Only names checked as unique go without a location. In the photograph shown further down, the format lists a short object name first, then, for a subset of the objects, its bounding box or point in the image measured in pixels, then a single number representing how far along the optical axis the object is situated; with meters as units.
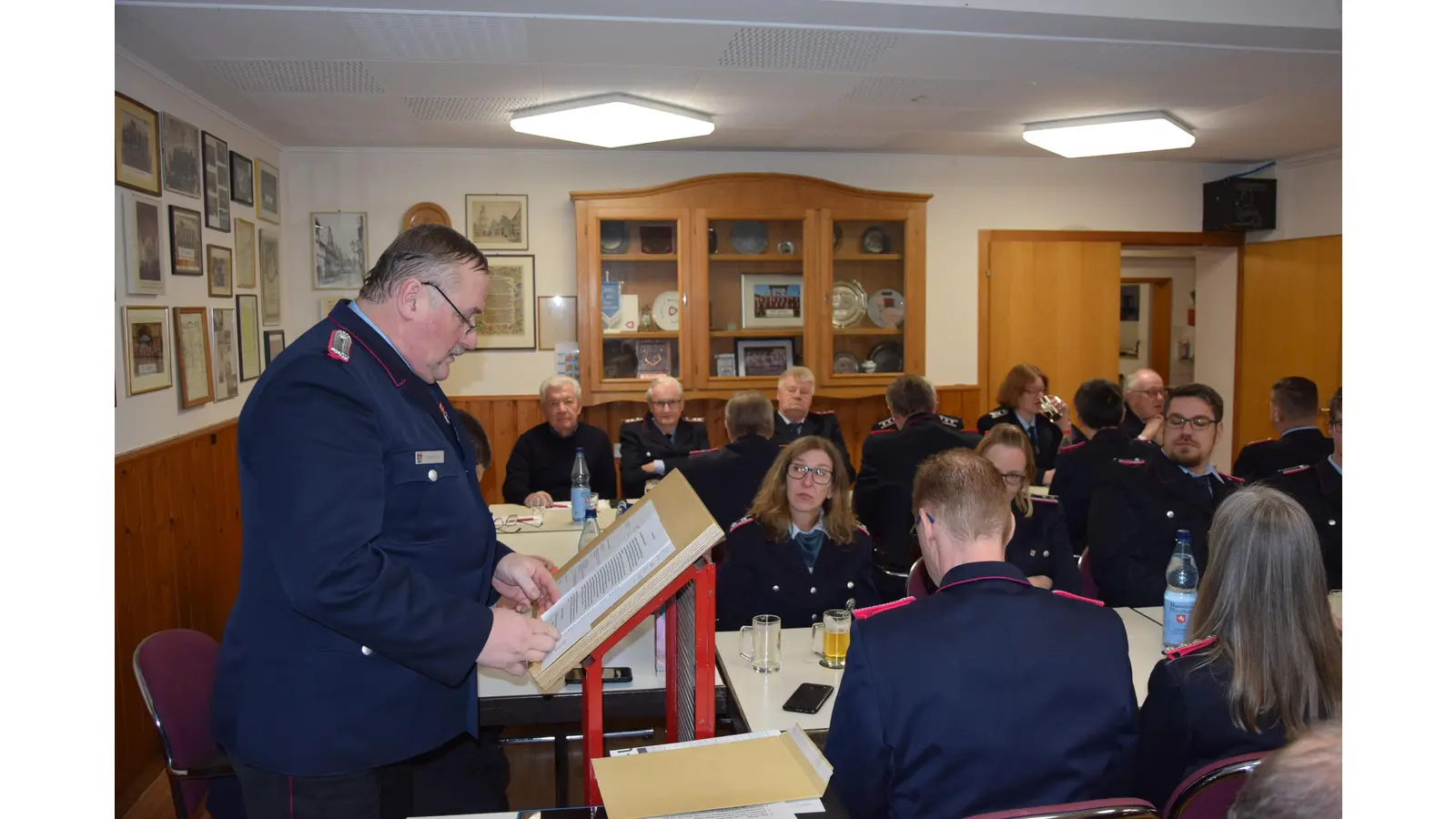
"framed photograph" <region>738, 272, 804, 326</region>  6.16
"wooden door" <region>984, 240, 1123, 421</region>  6.77
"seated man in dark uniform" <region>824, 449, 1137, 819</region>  1.58
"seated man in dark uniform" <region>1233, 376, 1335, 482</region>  4.08
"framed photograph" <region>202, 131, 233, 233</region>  4.52
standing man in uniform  1.50
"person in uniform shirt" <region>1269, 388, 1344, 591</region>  3.20
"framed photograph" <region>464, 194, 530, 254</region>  6.11
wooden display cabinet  5.96
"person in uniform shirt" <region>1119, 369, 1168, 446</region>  5.45
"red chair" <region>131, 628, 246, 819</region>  2.22
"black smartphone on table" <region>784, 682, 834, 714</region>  2.17
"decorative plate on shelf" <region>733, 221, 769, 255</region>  6.10
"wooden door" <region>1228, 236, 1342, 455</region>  6.57
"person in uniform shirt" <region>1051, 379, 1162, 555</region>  3.51
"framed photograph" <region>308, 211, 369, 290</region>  5.95
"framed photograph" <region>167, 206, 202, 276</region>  4.04
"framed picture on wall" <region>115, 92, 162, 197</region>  3.56
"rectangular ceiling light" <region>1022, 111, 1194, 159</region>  5.18
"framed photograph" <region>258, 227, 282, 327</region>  5.41
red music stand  1.56
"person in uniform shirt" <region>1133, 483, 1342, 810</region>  1.74
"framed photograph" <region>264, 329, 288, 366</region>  5.47
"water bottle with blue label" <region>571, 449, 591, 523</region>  4.12
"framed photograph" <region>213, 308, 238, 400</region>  4.58
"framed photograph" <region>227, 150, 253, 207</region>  4.99
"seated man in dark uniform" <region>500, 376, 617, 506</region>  5.02
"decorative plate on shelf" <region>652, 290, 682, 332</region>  6.05
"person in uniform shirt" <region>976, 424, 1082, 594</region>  3.28
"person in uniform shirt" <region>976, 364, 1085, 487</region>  5.24
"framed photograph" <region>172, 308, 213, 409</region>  4.12
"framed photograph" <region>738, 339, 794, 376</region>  6.17
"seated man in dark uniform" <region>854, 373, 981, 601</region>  4.33
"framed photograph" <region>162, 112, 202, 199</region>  4.03
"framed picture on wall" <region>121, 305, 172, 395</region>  3.60
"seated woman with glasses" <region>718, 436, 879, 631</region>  3.09
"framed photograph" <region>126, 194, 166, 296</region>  3.62
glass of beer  2.45
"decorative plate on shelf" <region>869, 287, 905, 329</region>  6.34
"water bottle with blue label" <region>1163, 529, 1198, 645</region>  2.51
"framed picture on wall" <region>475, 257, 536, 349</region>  6.18
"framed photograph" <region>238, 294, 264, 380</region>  4.97
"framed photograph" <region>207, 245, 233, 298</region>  4.52
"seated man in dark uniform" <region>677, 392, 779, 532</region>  4.14
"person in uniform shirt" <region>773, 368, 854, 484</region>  5.40
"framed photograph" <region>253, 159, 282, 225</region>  5.41
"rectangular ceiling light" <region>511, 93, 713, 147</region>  4.70
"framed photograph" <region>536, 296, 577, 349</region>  6.25
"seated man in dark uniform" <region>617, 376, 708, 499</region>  5.21
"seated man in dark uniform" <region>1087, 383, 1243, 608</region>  3.30
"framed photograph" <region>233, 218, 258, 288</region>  4.92
